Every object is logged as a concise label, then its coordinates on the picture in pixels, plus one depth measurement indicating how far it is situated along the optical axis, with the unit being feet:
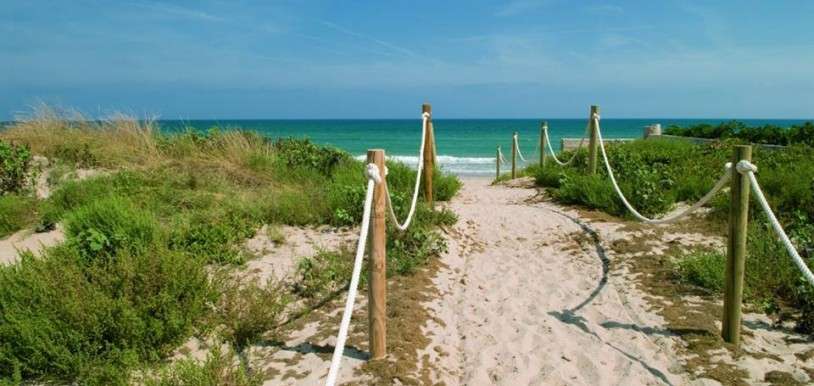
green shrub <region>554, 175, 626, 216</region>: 25.03
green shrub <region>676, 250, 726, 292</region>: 15.57
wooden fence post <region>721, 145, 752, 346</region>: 11.96
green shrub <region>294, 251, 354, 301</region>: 15.49
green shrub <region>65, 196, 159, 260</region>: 15.99
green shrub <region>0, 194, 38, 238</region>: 21.48
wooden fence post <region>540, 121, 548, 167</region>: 39.47
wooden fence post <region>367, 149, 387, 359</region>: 11.25
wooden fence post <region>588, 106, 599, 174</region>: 29.25
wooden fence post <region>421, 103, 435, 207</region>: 24.86
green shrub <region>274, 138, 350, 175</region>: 30.76
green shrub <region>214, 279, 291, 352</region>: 12.78
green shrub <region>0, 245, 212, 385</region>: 10.89
